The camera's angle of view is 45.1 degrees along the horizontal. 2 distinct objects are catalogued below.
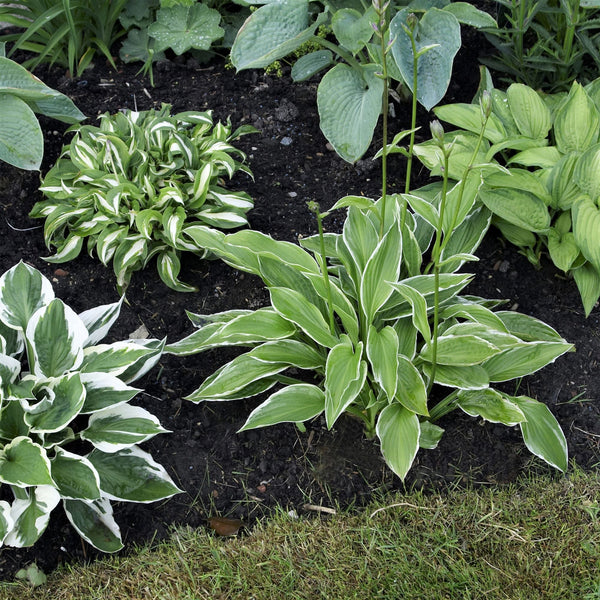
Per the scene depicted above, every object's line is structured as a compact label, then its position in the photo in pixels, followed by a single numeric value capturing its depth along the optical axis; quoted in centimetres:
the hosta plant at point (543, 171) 251
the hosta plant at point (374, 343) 216
